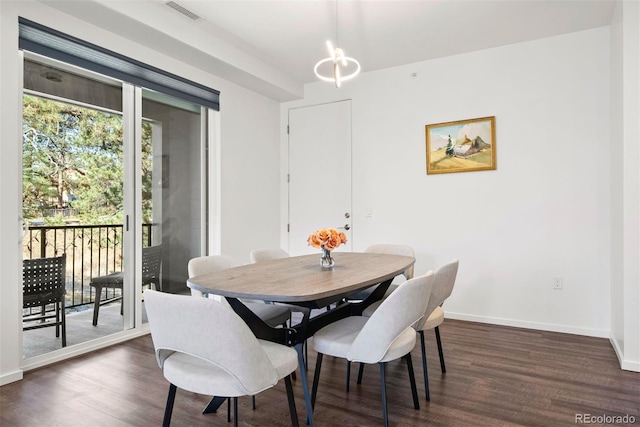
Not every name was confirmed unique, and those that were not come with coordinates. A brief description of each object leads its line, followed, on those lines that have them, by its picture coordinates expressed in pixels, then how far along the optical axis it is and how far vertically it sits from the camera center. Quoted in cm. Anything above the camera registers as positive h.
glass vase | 254 -30
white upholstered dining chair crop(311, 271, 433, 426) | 174 -57
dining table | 179 -35
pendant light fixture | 260 +108
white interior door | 472 +55
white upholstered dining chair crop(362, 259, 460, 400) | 224 -50
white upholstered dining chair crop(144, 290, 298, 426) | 142 -50
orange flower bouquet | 251 -17
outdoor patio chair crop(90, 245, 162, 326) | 339 -55
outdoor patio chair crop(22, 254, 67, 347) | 281 -55
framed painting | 389 +71
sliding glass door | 291 +20
